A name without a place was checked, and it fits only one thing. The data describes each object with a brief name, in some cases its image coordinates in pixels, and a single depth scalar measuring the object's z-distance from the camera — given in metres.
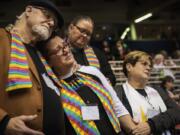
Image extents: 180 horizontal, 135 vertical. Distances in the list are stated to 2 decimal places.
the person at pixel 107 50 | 5.86
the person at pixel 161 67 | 5.17
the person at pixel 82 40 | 2.39
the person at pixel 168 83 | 4.73
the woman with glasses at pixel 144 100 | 2.11
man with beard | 1.38
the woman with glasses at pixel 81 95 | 1.66
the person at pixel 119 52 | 5.92
